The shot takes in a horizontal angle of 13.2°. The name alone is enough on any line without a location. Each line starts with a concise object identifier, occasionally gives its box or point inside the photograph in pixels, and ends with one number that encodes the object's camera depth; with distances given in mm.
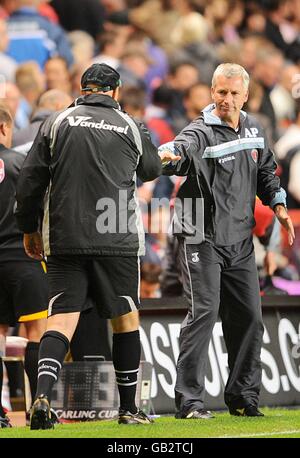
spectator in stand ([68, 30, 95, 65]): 15500
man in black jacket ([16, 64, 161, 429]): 7373
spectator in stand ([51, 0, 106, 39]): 15984
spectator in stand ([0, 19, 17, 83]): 13938
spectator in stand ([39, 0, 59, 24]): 15445
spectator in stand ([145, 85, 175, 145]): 15000
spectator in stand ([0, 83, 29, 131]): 11141
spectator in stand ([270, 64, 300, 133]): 17016
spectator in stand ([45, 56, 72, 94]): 13977
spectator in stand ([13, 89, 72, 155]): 9883
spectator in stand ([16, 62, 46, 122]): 13617
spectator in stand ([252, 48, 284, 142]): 17169
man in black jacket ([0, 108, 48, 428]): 8273
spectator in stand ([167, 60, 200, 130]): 15680
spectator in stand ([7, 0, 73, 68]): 14664
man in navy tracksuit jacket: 8195
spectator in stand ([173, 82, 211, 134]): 15312
